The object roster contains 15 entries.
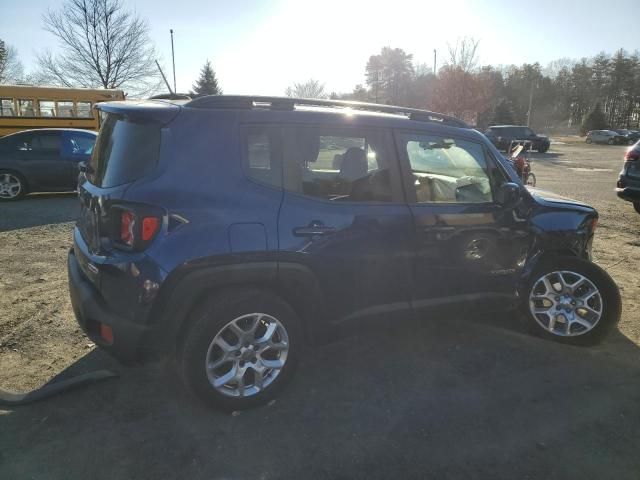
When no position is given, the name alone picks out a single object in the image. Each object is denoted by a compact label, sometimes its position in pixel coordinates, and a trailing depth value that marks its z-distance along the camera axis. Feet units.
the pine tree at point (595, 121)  178.70
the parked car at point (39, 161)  31.42
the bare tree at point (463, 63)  126.52
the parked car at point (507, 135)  89.71
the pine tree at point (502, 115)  154.51
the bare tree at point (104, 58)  100.48
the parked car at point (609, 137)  141.08
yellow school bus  53.52
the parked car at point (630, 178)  25.91
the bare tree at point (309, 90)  193.95
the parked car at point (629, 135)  142.20
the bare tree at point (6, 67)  144.54
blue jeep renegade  8.22
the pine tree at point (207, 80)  153.07
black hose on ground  9.42
